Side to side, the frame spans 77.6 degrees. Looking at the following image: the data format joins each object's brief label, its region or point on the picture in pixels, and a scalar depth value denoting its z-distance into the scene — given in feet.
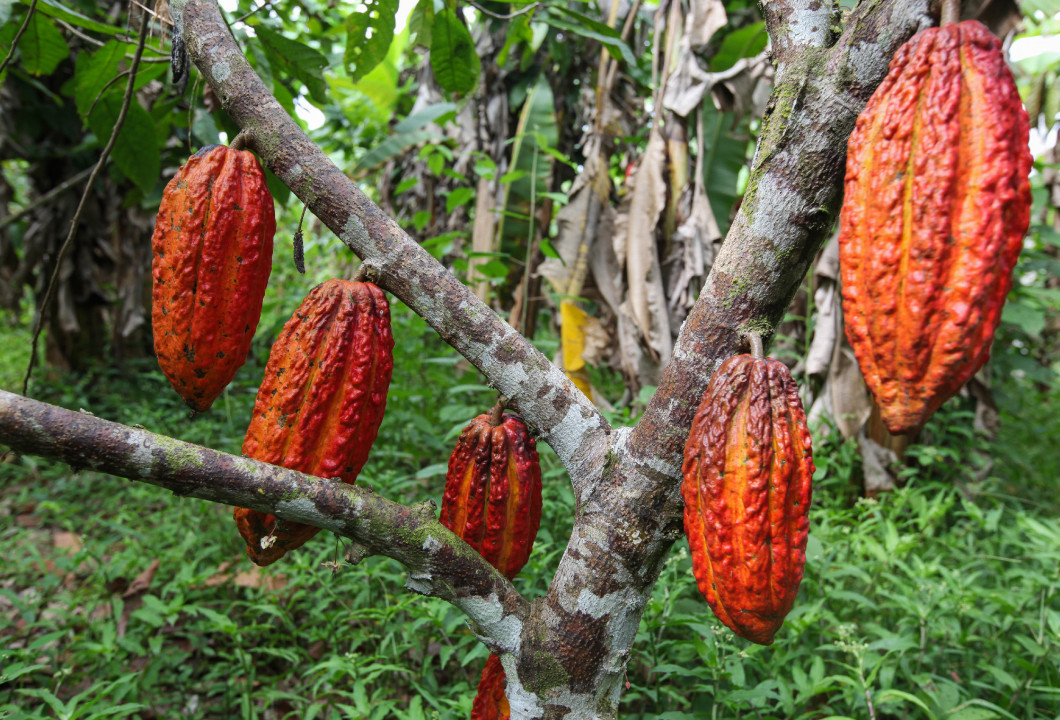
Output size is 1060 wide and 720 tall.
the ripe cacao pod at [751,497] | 2.37
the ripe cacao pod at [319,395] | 2.96
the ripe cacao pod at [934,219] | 1.82
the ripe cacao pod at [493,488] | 3.42
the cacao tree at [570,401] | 2.58
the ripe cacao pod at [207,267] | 2.93
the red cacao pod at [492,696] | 3.57
